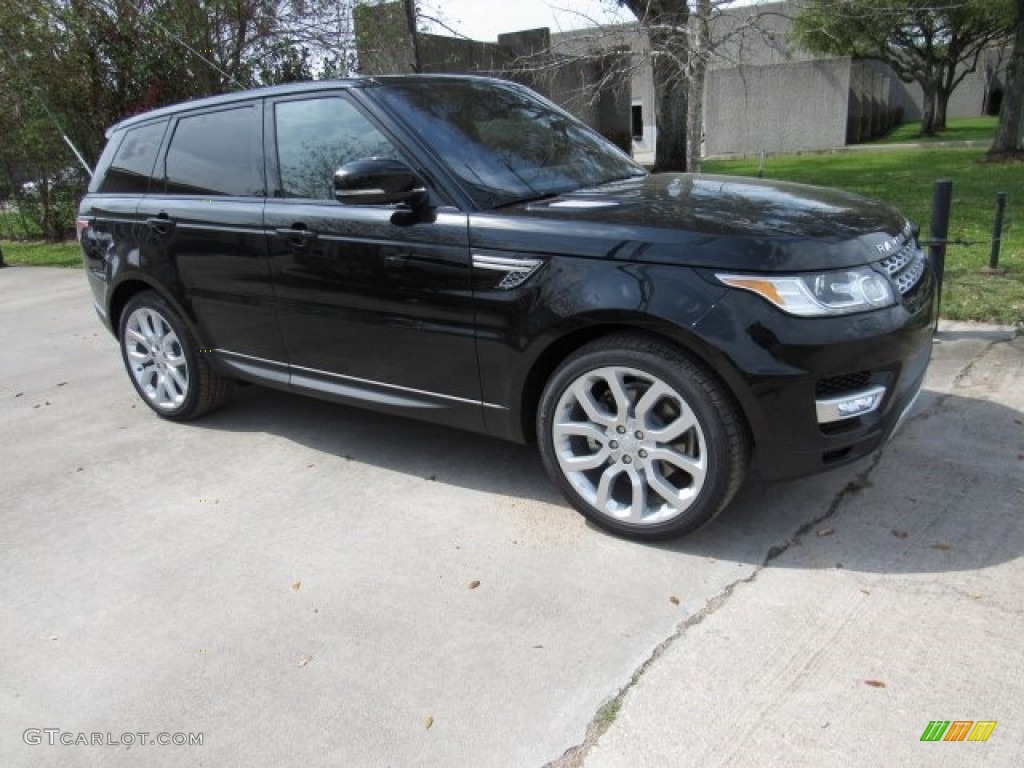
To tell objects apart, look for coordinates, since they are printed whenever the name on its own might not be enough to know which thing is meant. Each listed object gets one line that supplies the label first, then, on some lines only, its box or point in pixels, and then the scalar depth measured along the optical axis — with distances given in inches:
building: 308.5
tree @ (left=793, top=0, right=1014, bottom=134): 1032.8
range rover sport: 112.0
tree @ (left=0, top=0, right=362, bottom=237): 456.4
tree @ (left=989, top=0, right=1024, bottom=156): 644.1
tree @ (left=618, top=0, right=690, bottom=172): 267.1
